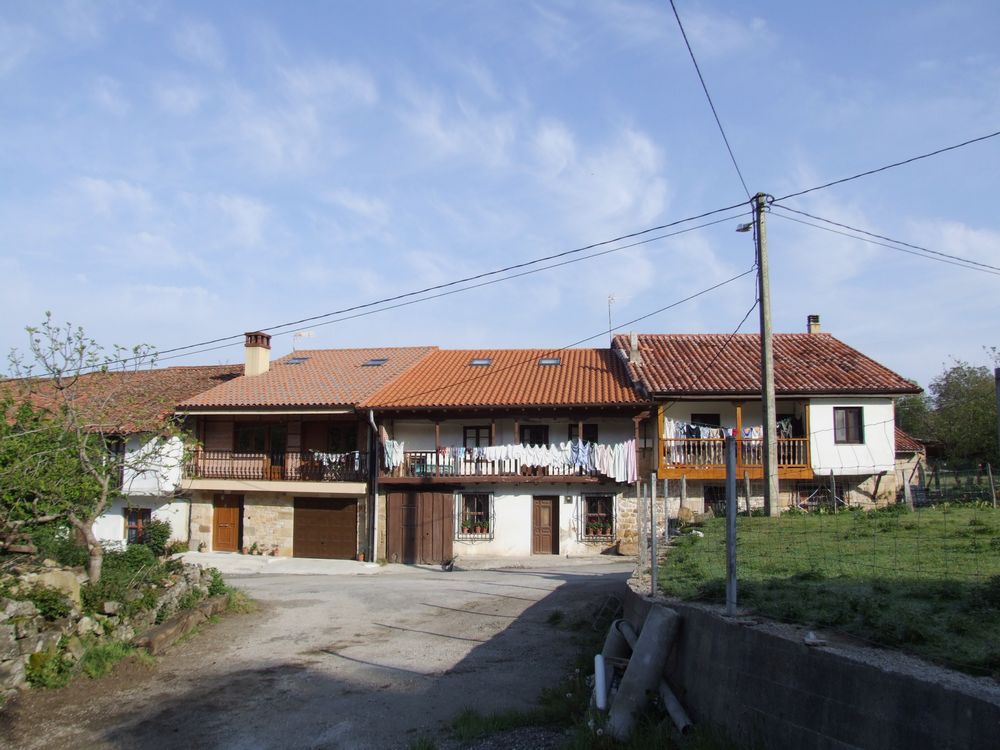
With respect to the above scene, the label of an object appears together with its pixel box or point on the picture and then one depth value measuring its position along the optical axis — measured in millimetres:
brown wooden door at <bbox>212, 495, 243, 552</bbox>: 25594
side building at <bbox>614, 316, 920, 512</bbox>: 22891
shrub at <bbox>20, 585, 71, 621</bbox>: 9883
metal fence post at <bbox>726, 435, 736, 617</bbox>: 6904
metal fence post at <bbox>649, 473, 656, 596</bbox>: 8946
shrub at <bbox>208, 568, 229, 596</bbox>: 13562
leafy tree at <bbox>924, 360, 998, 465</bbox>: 31344
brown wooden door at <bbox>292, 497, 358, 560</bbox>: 24562
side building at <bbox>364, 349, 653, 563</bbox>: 22906
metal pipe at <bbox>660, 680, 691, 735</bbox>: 6490
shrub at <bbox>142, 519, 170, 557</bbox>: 24703
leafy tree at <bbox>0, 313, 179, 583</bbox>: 11219
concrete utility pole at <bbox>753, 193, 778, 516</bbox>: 16344
